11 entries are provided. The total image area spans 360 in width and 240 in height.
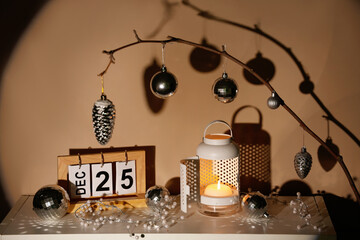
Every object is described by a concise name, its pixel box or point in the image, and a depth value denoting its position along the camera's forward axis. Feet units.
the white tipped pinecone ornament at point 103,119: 5.09
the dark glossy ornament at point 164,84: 4.80
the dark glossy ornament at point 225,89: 4.92
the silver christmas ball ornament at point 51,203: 5.02
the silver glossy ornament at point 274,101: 4.89
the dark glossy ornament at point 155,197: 5.30
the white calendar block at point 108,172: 5.44
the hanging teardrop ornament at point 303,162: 5.30
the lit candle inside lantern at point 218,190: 5.34
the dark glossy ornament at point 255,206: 5.08
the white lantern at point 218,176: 5.22
